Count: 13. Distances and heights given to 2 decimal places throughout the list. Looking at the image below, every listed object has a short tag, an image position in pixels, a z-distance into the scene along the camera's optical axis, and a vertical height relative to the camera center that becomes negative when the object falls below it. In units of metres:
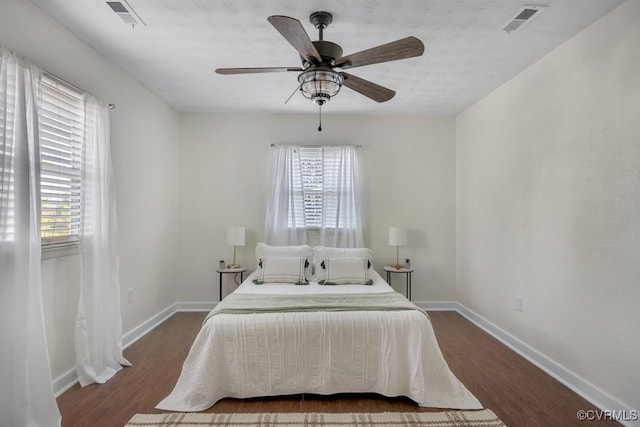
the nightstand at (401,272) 4.06 -0.79
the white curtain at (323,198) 4.26 +0.13
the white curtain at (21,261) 1.81 -0.30
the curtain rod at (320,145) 4.32 +0.83
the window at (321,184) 4.30 +0.32
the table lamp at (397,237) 4.09 -0.36
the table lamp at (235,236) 4.04 -0.34
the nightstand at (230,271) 3.97 -0.75
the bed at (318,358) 2.22 -1.03
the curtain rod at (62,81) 2.16 +0.89
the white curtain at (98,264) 2.45 -0.44
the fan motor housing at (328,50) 2.02 +0.97
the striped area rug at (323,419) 1.99 -1.30
